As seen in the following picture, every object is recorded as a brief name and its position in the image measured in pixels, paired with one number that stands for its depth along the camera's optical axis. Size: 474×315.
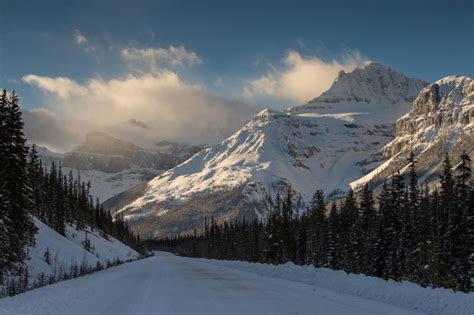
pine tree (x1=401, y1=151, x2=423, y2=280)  54.22
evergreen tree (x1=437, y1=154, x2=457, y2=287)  48.00
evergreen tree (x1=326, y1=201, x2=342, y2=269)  70.75
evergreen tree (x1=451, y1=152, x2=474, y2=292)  45.31
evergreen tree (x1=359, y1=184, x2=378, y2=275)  58.69
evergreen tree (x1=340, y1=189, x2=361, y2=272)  66.16
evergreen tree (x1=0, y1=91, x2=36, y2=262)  31.90
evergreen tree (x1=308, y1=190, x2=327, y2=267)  80.28
